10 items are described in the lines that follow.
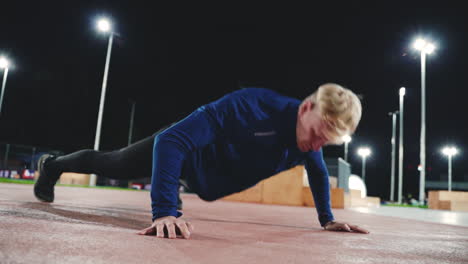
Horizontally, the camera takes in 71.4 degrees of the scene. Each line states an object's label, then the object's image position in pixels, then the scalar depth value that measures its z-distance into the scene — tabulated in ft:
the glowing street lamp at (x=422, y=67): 50.85
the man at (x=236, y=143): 5.23
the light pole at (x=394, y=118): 82.38
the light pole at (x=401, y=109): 66.85
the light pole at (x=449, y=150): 84.02
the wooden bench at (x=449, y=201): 43.91
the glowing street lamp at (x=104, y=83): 49.42
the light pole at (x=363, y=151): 96.04
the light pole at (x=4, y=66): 57.88
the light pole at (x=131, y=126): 76.72
